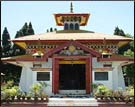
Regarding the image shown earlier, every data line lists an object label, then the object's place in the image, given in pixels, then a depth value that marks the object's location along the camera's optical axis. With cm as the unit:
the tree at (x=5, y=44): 3631
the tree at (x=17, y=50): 3634
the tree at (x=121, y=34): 3723
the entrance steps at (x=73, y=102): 1673
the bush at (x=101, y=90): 1756
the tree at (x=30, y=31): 3676
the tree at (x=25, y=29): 3738
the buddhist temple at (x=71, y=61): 1988
